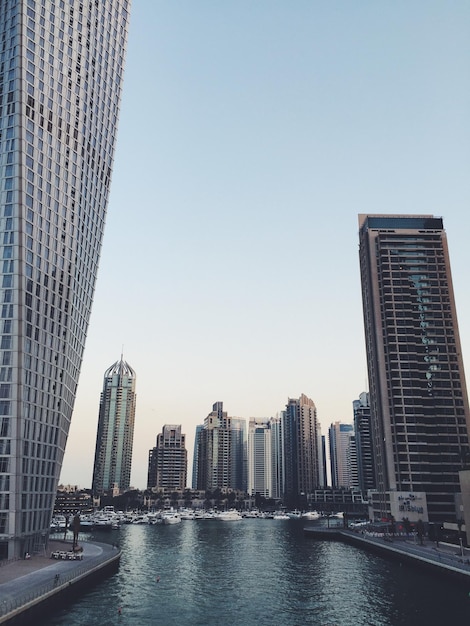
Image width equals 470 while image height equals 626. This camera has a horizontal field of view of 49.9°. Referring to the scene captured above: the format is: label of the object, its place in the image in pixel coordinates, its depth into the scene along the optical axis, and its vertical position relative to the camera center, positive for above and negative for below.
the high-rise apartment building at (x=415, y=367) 167.38 +38.07
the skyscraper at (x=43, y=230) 95.56 +50.39
